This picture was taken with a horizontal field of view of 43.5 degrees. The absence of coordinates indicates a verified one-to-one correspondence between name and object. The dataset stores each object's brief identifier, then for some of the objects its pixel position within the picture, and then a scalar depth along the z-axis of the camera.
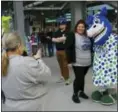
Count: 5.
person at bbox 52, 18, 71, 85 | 3.08
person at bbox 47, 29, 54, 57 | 6.84
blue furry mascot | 2.42
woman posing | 2.51
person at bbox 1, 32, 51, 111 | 1.36
